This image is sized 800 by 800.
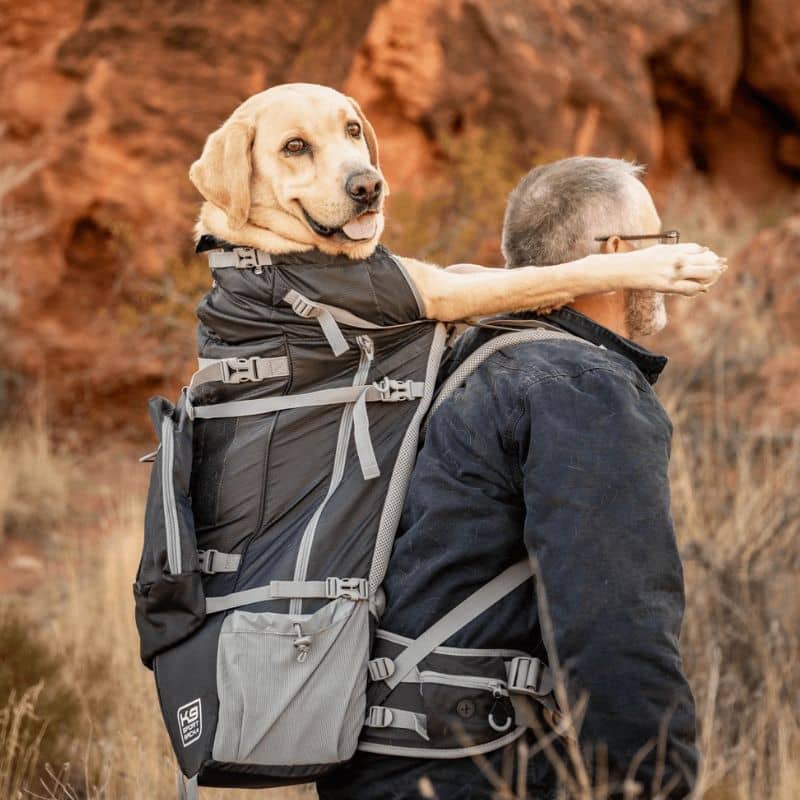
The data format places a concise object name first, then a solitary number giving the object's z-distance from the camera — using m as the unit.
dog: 2.39
